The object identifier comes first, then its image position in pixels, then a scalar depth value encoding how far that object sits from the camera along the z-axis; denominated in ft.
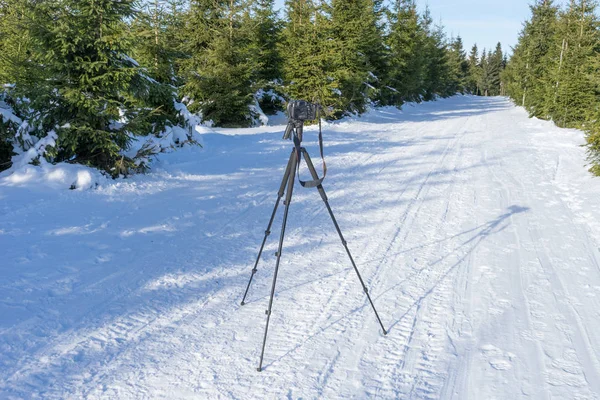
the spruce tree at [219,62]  54.75
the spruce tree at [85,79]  24.34
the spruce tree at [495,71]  298.49
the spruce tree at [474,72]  295.81
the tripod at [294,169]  11.35
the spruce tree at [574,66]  59.88
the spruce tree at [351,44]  64.69
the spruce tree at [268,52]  62.39
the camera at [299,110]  11.27
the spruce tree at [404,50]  94.51
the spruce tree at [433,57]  142.41
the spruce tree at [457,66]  208.95
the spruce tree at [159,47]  40.27
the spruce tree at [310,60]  62.04
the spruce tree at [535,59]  79.55
